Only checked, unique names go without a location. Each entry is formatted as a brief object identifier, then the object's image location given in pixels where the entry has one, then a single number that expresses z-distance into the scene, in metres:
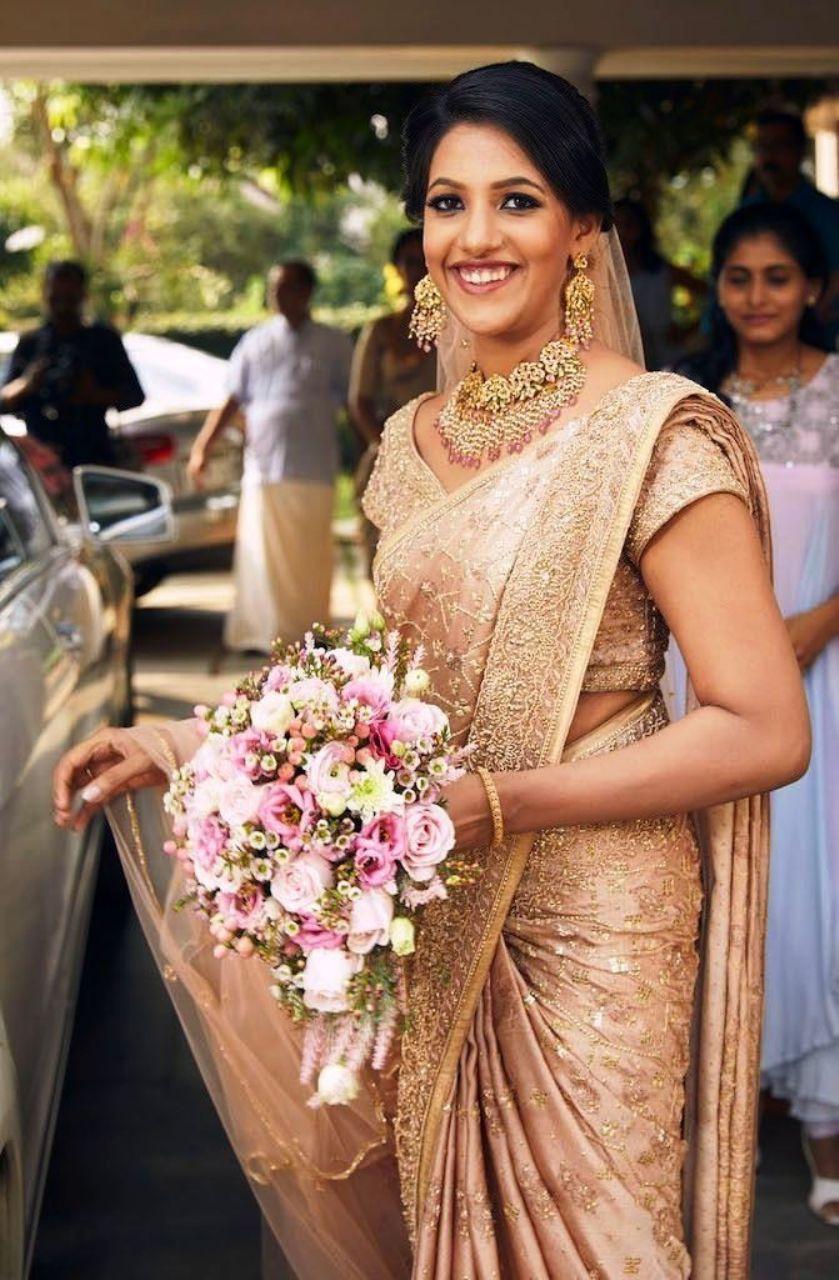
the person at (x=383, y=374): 9.84
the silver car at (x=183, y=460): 12.71
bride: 2.52
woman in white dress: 4.54
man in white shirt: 11.20
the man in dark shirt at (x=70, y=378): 10.28
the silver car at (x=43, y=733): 3.41
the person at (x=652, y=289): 9.00
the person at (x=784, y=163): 7.97
